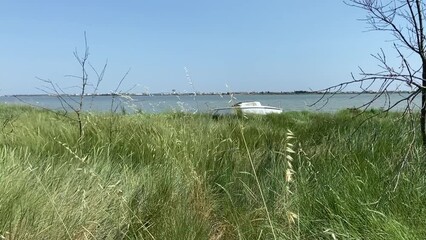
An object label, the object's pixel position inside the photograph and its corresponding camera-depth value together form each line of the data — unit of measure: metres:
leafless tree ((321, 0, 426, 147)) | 2.62
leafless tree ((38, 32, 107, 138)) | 5.23
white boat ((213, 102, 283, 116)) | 19.69
